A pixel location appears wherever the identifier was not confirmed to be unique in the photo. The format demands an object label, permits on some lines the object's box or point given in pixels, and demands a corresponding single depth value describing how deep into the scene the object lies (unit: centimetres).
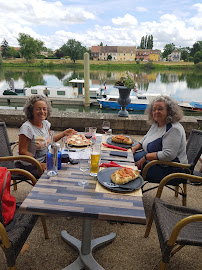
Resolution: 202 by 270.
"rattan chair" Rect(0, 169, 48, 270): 120
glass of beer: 151
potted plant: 413
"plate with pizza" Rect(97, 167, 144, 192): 136
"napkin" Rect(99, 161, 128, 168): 167
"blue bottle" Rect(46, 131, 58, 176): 154
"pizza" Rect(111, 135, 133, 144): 221
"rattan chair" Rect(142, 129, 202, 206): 206
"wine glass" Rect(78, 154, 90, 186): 141
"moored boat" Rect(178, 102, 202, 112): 1831
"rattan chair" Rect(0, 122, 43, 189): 196
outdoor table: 114
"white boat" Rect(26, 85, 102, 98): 1931
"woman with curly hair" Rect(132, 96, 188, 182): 203
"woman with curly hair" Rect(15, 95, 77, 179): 203
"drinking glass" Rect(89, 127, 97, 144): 218
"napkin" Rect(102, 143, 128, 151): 210
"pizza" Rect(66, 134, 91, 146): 207
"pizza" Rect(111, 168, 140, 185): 138
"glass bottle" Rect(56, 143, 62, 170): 158
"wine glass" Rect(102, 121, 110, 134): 237
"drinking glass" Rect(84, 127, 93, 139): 218
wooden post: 1351
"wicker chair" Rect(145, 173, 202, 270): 129
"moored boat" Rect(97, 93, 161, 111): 1692
